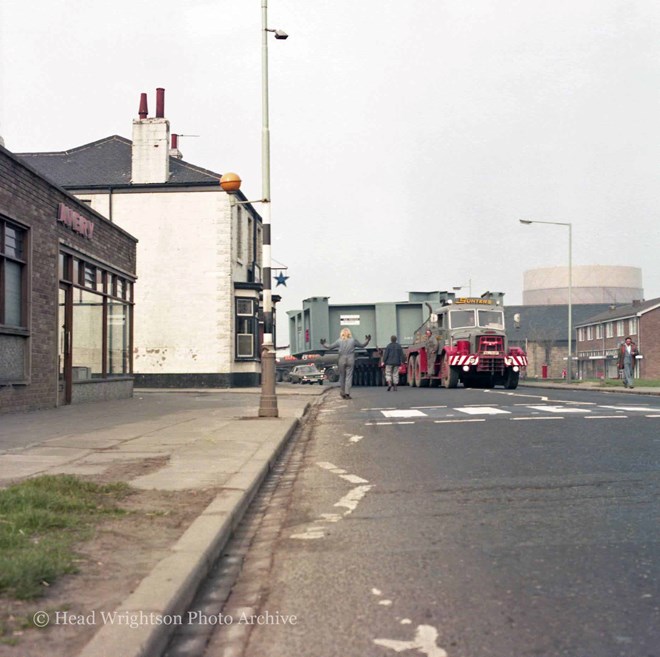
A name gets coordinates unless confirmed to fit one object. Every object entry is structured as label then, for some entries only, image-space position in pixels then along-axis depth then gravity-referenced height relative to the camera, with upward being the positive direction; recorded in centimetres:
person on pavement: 2930 -23
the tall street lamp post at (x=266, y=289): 1404 +108
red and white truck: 2928 +24
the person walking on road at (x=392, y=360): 2773 -21
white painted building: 3356 +375
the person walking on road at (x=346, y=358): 2225 -11
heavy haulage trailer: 4016 -53
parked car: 4459 -104
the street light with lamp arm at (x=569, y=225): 4428 +651
